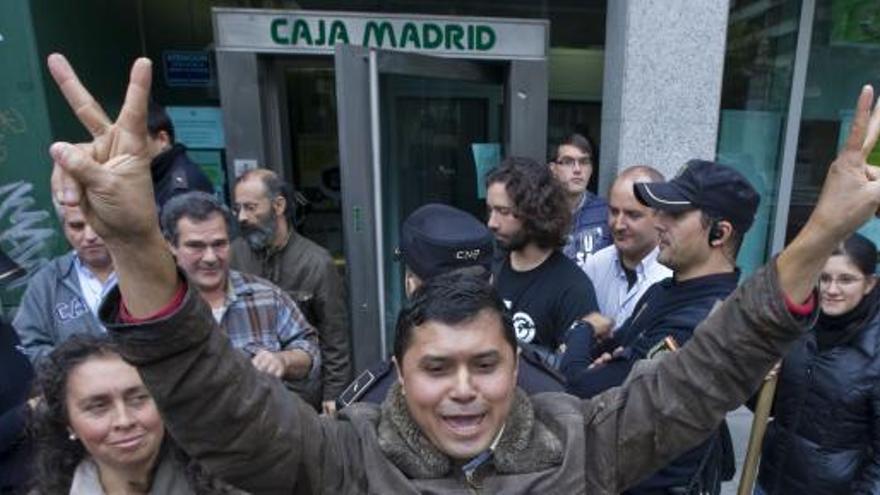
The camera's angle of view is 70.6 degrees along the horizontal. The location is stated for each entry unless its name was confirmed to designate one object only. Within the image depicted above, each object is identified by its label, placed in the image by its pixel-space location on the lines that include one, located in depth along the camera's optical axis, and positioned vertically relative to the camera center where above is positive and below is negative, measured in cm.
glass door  297 -16
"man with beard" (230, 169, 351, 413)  303 -71
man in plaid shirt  225 -69
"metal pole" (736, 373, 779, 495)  210 -109
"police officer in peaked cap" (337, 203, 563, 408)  178 -40
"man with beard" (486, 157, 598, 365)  226 -55
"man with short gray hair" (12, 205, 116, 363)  235 -68
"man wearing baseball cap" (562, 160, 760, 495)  192 -49
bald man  278 -65
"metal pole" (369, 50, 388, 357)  297 -35
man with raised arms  98 -50
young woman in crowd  227 -98
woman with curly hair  162 -82
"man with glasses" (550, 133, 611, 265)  359 -52
